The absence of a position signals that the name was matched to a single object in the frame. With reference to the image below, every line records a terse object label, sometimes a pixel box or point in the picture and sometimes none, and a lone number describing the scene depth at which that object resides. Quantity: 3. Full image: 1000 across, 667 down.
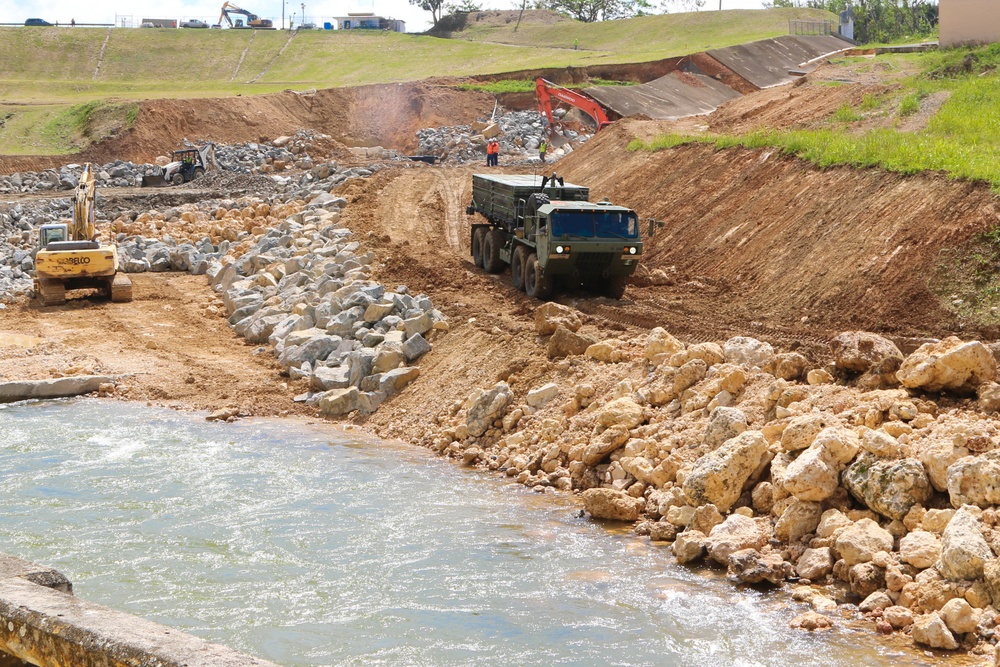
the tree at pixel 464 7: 113.88
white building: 105.69
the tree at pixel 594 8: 107.62
